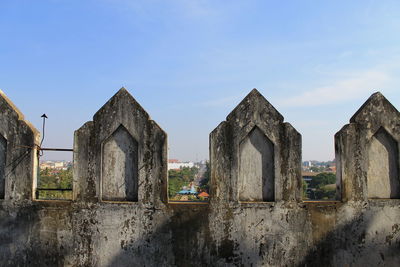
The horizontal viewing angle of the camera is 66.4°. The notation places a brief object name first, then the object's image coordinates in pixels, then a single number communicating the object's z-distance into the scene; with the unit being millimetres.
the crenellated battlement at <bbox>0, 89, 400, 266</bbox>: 3787
